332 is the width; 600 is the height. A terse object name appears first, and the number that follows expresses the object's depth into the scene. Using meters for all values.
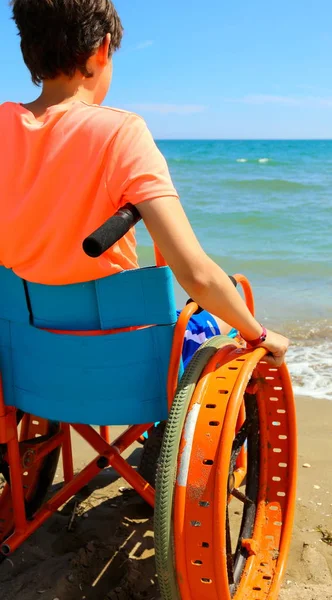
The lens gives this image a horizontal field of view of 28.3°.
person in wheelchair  1.58
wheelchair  1.58
